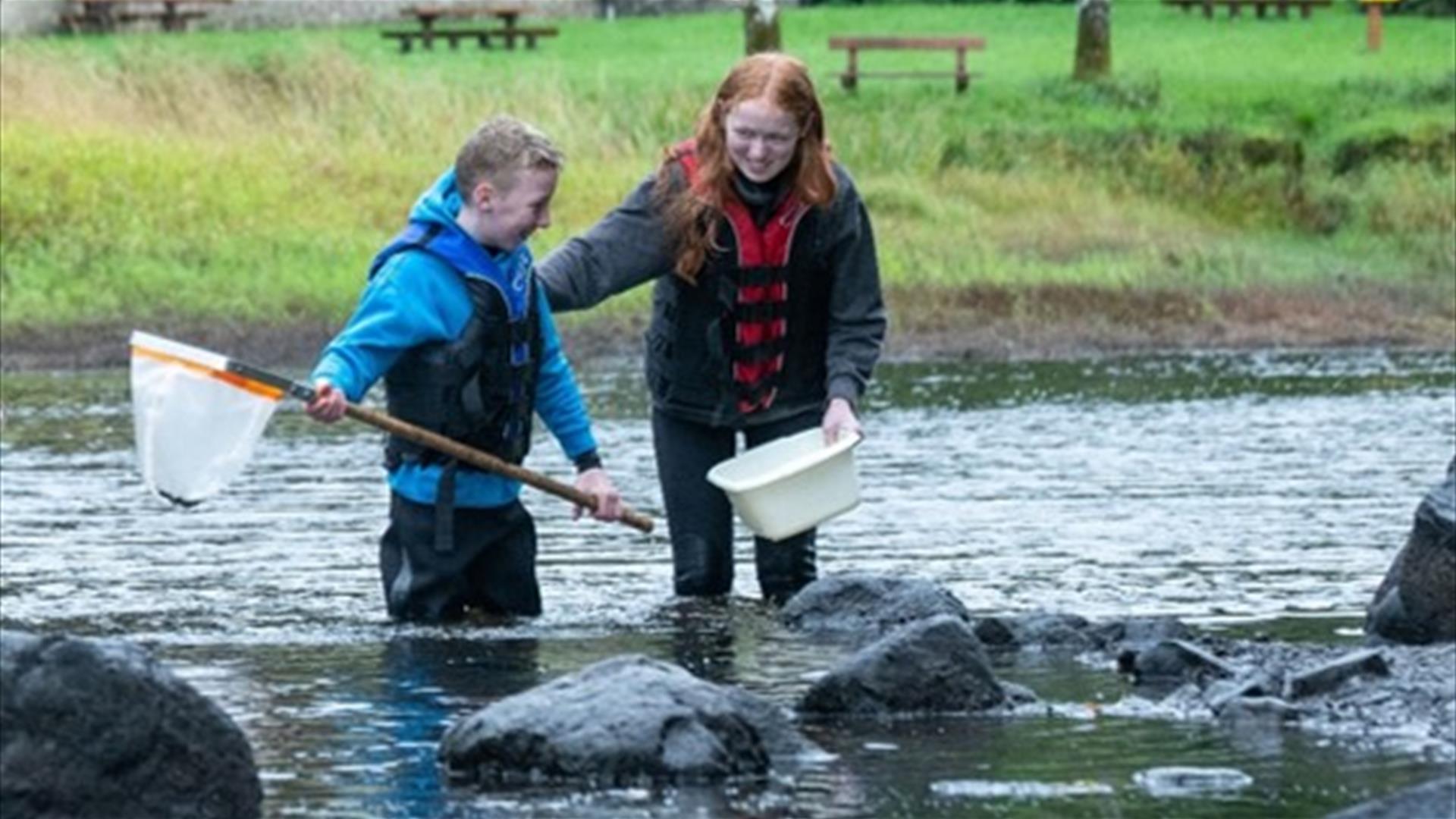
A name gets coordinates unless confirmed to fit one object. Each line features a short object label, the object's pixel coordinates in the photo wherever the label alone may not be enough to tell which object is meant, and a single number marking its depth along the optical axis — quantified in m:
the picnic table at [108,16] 50.78
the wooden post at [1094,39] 42.06
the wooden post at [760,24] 42.78
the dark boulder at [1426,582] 10.95
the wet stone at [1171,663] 10.93
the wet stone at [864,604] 12.21
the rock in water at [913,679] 10.37
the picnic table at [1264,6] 53.53
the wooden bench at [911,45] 40.81
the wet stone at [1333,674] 10.34
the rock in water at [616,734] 9.37
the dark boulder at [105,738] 8.79
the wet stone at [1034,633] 11.76
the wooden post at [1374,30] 47.29
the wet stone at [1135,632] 11.59
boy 11.48
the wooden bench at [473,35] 48.38
